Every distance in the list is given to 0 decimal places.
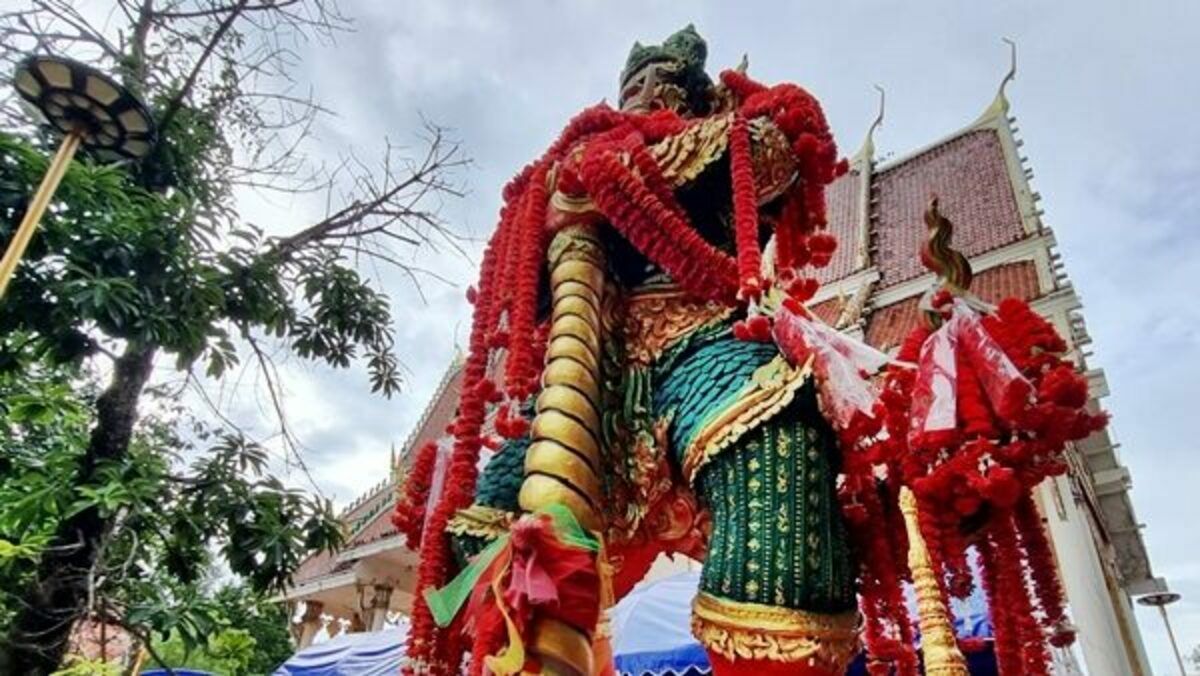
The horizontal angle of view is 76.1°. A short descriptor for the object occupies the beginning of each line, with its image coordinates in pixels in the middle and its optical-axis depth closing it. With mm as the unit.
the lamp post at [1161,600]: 10977
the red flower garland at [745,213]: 1684
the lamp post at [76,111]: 2887
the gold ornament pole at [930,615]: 1229
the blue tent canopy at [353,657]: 7020
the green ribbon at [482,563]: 1385
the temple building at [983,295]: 5922
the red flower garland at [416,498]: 2164
